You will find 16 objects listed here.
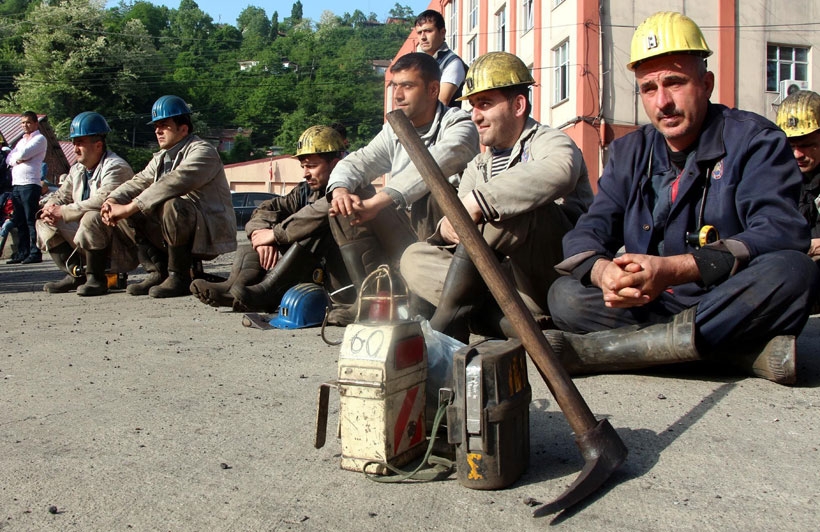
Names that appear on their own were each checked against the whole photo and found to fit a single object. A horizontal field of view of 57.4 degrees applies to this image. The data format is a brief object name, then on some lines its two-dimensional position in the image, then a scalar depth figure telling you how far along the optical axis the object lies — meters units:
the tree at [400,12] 126.68
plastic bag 2.46
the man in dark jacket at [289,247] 5.40
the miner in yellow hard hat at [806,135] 4.99
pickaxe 2.08
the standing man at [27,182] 11.89
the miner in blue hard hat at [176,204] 6.66
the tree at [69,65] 66.19
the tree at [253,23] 120.12
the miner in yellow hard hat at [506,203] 3.41
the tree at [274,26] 128.27
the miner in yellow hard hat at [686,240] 2.88
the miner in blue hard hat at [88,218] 7.34
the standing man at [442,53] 6.18
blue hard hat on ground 5.00
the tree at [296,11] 147.88
